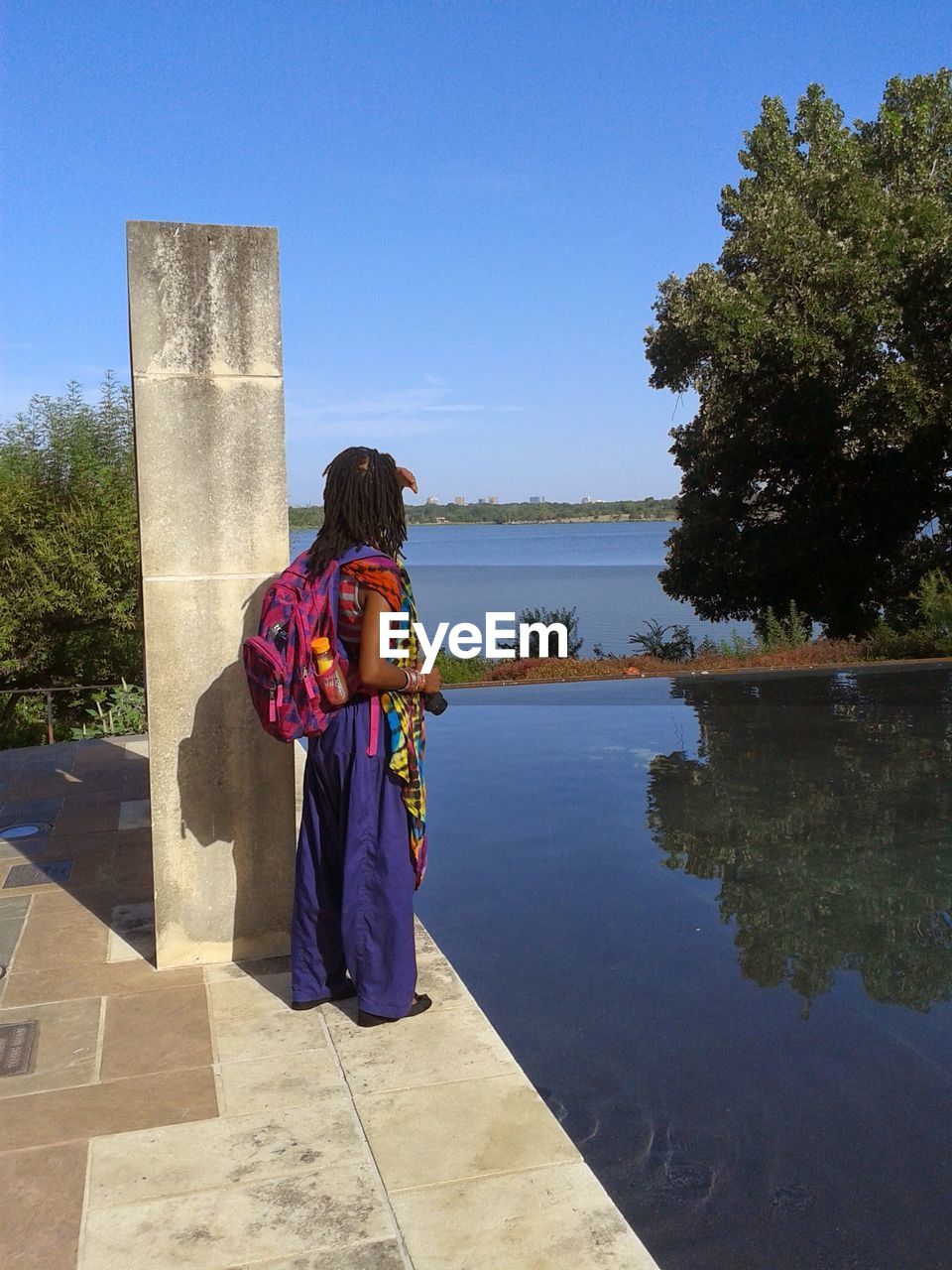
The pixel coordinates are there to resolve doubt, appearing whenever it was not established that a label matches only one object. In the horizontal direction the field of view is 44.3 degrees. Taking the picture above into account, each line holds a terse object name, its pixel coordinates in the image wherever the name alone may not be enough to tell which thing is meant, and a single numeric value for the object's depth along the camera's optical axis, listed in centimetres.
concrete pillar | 403
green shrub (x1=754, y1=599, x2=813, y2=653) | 1370
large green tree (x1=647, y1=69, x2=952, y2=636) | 1728
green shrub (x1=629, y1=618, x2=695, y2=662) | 1709
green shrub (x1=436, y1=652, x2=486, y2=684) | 1380
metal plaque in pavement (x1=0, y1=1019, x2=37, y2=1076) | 351
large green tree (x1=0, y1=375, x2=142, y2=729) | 1366
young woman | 377
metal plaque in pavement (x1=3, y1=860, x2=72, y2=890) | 553
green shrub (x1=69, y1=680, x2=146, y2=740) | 1096
